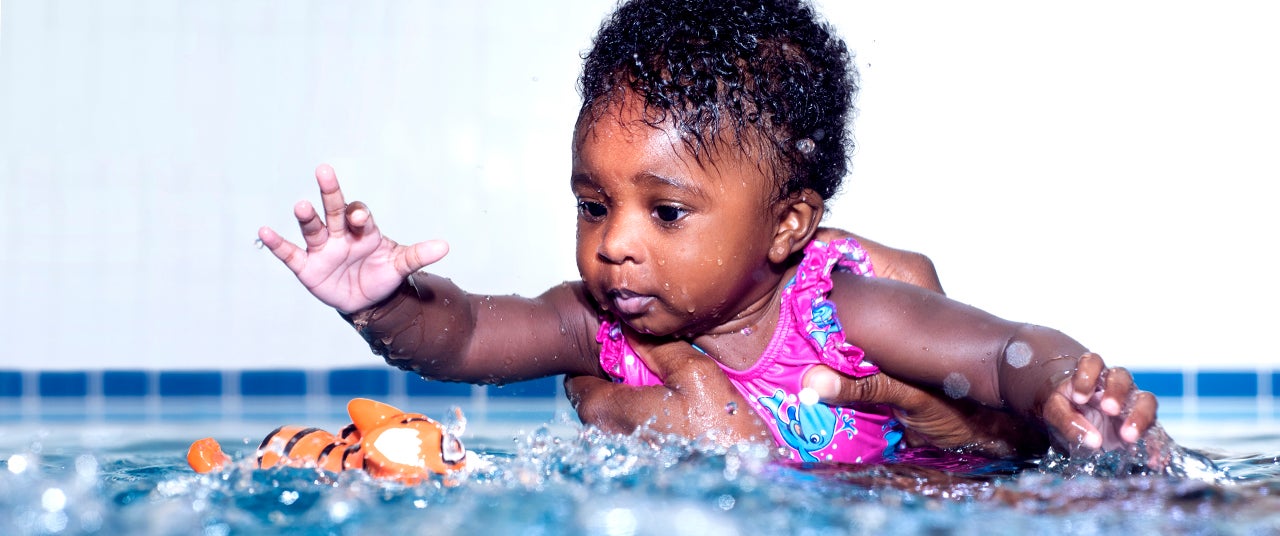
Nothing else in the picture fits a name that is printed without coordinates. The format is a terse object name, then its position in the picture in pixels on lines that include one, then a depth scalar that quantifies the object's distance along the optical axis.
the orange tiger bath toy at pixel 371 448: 1.10
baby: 1.19
